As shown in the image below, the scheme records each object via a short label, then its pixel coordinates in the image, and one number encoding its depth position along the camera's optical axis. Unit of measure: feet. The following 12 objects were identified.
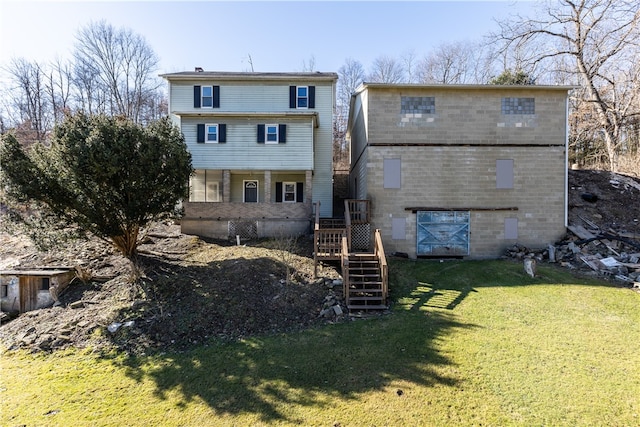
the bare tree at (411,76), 109.99
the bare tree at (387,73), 111.45
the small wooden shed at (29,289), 30.66
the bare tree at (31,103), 92.53
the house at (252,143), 49.32
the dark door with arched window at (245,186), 62.44
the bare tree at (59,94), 95.66
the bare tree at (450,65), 104.78
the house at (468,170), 43.60
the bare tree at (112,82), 94.12
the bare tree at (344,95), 111.24
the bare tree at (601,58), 65.16
